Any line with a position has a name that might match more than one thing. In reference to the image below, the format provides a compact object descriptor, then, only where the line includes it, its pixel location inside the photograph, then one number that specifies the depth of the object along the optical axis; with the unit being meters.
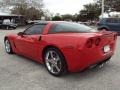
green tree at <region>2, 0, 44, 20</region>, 22.14
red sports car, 2.13
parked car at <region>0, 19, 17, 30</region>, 14.99
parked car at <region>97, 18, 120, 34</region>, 7.48
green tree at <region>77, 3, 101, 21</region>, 24.48
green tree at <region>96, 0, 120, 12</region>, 19.80
